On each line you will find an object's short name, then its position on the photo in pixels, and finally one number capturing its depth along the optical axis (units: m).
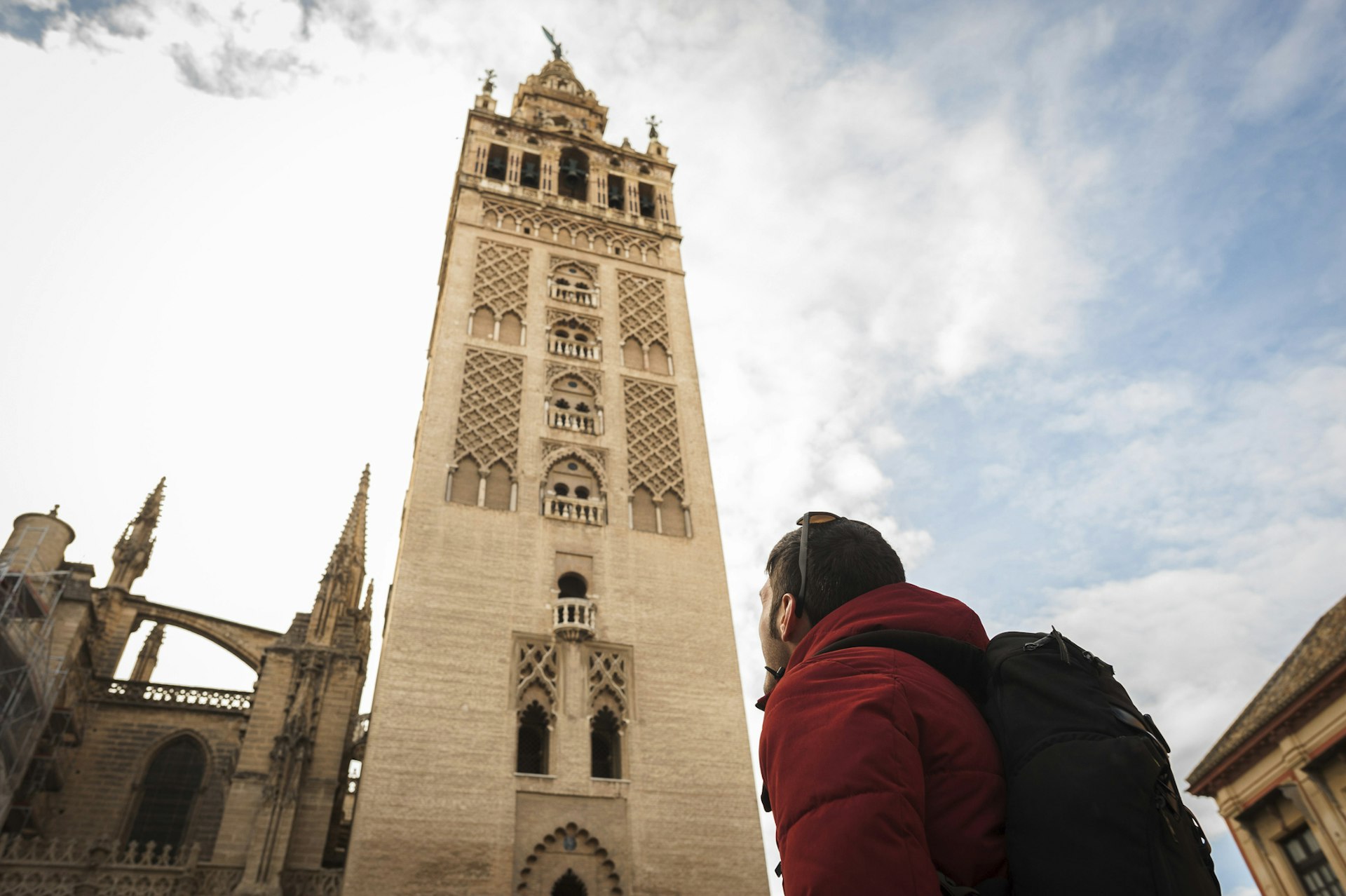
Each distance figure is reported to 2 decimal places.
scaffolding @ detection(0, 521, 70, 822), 14.54
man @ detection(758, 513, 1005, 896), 1.34
